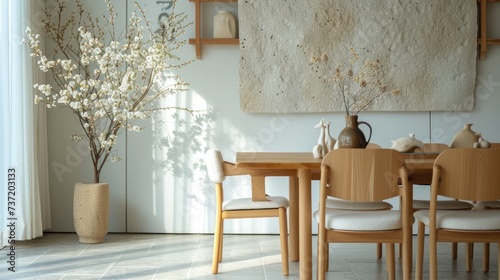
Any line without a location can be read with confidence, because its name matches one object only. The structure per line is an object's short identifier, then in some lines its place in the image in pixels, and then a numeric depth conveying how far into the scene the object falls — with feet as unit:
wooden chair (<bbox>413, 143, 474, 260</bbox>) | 14.37
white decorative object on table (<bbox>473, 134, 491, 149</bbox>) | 12.90
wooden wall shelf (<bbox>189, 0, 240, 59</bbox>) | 18.33
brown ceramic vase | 13.09
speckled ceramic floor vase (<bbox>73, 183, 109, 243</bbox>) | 17.24
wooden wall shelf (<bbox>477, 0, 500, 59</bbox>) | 18.40
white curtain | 15.85
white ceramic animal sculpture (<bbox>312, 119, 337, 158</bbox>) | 13.21
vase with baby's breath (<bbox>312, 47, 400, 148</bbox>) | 18.32
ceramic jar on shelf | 18.38
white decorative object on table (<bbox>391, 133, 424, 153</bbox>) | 14.11
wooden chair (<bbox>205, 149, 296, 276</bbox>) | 13.57
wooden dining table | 12.00
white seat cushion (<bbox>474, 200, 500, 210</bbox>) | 14.38
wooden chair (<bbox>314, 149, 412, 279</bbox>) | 11.22
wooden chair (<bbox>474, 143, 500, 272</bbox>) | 14.23
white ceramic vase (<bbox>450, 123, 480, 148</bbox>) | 13.62
